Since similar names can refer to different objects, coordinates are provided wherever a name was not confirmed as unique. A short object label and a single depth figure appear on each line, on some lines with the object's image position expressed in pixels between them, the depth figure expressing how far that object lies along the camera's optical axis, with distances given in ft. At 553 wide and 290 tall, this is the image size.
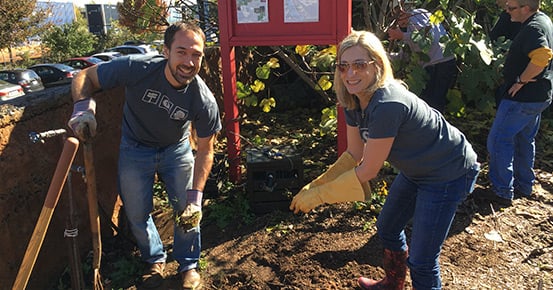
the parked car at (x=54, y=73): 55.52
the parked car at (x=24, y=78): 49.10
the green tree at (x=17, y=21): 68.28
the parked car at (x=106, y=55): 66.80
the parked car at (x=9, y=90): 44.39
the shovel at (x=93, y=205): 7.77
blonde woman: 6.97
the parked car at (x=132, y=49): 73.63
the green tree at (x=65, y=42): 85.87
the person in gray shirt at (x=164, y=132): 8.90
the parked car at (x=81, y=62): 61.46
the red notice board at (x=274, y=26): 12.96
